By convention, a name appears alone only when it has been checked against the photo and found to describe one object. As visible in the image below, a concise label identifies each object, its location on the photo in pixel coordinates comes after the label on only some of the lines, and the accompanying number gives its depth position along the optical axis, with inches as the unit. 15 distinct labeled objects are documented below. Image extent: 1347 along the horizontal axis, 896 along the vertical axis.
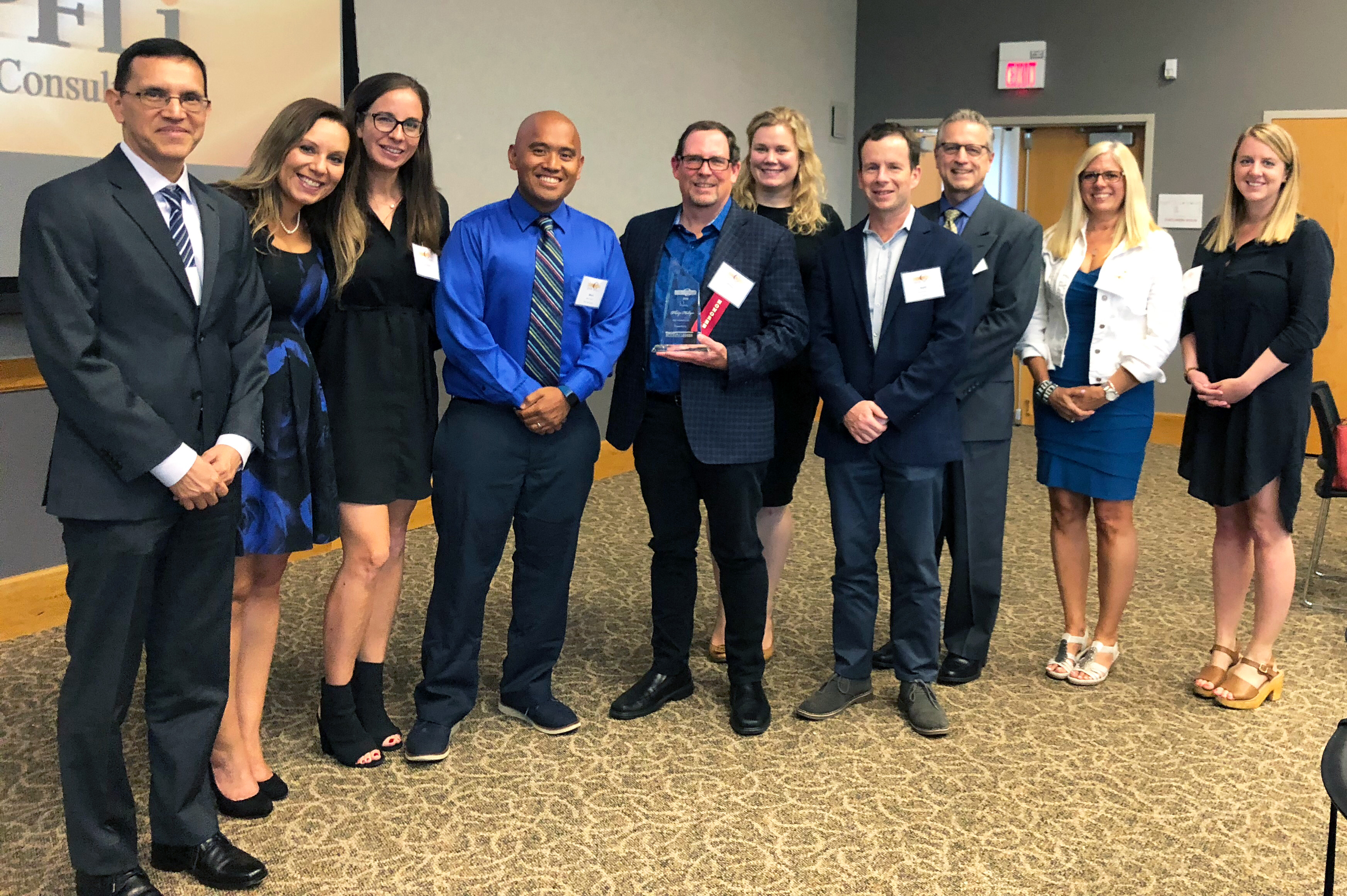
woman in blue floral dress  95.1
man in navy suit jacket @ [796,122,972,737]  116.2
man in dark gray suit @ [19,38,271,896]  76.4
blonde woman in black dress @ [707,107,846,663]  125.5
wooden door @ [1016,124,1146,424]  336.2
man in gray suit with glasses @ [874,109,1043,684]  128.7
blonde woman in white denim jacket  127.4
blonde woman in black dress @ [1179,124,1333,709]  122.0
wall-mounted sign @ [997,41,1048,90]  331.6
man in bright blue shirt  108.6
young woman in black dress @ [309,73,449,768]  103.7
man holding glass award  115.6
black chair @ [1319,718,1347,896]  59.1
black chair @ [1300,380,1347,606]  163.8
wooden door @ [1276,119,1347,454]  300.2
